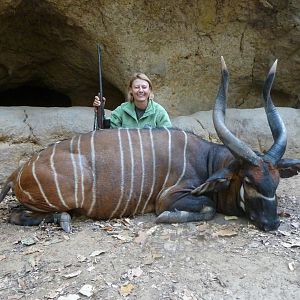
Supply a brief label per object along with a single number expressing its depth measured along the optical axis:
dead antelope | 3.41
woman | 4.26
